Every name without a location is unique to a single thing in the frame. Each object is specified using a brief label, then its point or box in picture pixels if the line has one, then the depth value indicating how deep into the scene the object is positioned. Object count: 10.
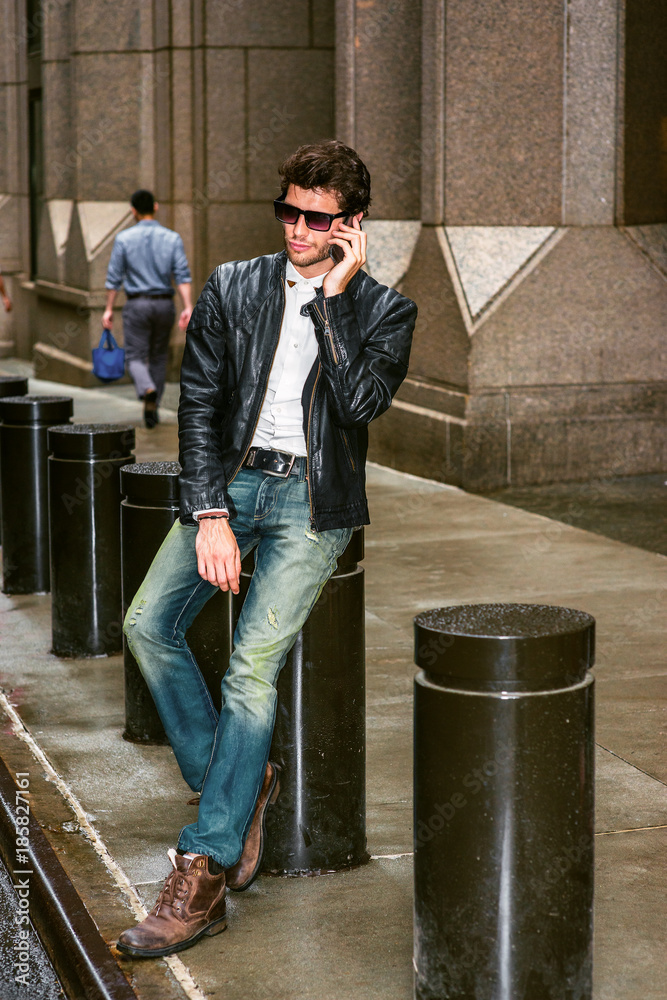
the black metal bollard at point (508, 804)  2.86
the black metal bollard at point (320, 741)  3.79
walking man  12.01
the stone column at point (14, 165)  19.48
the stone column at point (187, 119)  14.36
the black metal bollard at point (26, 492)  7.03
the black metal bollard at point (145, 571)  4.74
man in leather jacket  3.44
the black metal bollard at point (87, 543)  5.96
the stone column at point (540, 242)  9.52
